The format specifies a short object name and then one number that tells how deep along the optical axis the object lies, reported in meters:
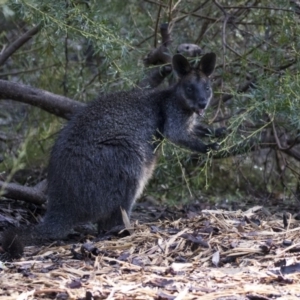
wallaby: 10.96
